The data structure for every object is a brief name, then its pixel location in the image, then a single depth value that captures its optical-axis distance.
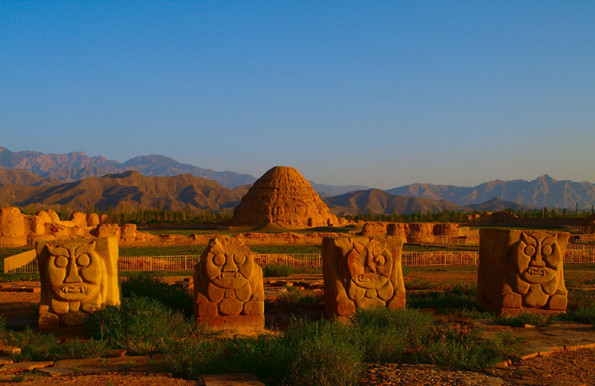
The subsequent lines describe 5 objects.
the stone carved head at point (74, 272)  7.79
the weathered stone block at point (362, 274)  8.18
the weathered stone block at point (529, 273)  8.99
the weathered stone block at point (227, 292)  7.94
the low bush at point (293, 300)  10.34
